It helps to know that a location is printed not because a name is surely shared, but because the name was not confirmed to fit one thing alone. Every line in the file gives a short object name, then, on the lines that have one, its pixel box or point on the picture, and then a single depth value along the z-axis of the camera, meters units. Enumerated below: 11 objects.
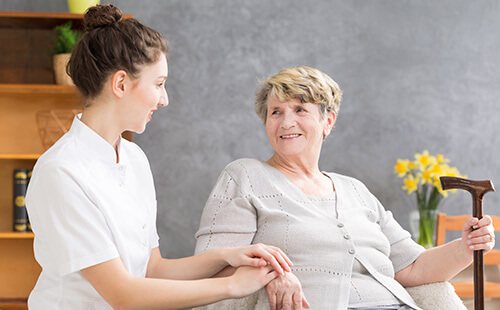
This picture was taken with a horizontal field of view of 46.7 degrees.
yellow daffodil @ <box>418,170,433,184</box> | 3.14
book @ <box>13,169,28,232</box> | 3.06
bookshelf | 3.21
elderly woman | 1.80
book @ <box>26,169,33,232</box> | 3.11
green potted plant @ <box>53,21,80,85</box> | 3.02
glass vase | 3.09
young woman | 1.31
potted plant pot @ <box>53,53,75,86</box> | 3.02
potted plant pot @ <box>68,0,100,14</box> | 3.02
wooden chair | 2.86
